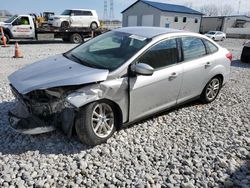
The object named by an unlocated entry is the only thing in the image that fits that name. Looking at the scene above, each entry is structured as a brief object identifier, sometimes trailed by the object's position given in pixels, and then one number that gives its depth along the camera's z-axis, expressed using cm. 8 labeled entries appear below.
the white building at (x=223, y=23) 4491
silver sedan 294
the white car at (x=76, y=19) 1773
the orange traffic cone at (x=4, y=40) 1386
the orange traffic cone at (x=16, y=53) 981
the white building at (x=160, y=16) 3672
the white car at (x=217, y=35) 2915
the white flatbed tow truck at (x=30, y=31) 1522
